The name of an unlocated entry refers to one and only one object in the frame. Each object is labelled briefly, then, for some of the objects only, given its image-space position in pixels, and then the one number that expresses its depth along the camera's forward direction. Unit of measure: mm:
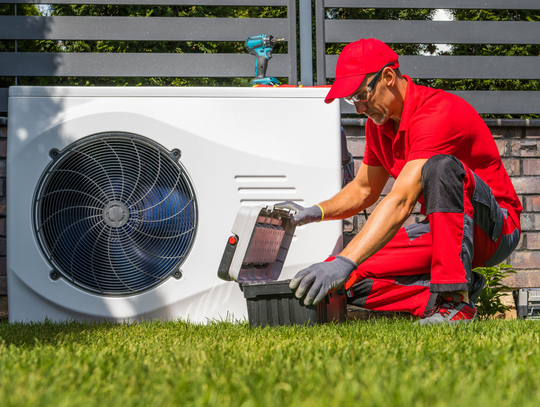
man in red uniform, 4749
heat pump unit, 4926
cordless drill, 5255
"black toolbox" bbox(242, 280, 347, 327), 4723
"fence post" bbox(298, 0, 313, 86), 5671
